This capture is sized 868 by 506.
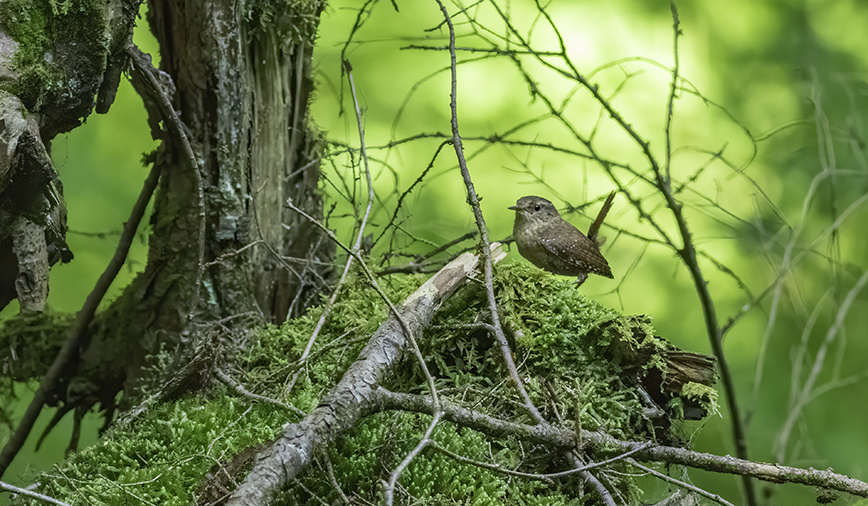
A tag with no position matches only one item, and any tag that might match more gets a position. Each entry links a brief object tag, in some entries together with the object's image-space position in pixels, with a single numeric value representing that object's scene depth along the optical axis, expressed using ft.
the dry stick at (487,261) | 23.25
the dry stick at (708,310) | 23.51
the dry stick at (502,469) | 17.63
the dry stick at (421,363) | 14.91
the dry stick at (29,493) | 15.95
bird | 23.83
